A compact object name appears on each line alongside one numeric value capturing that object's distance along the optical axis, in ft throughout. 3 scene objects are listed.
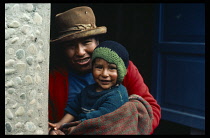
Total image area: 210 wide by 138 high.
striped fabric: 6.60
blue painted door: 11.41
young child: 6.84
